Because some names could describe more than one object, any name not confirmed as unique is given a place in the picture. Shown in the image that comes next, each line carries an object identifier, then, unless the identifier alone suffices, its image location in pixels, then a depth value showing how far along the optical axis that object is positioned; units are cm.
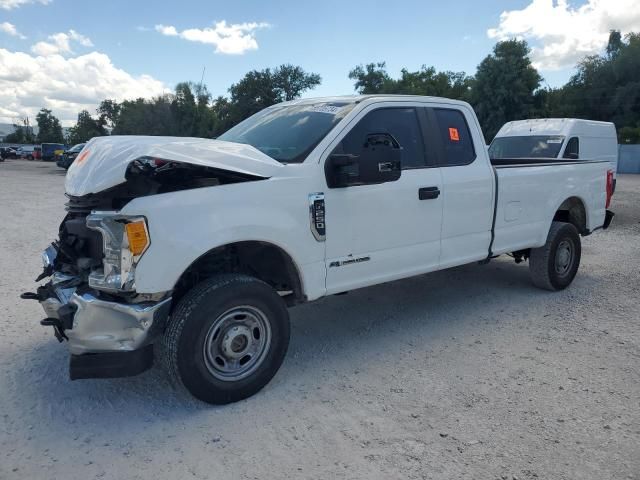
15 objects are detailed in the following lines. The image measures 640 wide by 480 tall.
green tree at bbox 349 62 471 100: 5272
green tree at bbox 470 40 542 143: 4066
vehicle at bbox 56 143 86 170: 2819
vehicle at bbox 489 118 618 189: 1234
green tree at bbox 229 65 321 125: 5578
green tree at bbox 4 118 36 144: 9844
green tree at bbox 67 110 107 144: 8606
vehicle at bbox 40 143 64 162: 5200
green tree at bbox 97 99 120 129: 8575
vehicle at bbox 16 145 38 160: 5766
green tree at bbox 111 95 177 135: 5828
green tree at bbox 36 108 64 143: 9744
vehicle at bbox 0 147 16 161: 5636
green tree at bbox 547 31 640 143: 4059
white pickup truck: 317
